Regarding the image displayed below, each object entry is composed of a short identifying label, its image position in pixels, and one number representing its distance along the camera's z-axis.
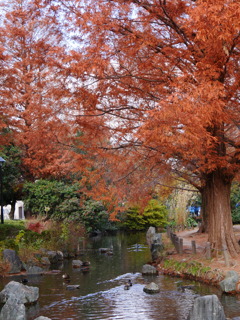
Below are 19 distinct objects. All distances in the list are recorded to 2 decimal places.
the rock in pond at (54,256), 16.44
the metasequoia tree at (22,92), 22.69
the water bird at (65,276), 12.69
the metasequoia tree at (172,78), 8.50
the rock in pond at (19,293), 9.46
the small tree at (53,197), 23.62
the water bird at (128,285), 10.91
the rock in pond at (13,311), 8.36
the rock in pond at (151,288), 10.51
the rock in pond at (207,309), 7.70
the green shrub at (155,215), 31.30
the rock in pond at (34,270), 13.70
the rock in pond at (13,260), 13.61
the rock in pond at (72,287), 11.11
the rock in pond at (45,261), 15.54
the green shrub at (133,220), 30.89
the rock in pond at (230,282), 10.11
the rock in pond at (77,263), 14.89
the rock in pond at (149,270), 12.83
